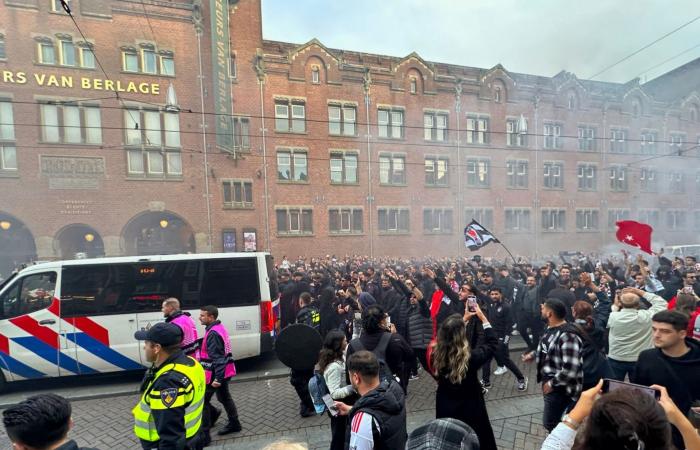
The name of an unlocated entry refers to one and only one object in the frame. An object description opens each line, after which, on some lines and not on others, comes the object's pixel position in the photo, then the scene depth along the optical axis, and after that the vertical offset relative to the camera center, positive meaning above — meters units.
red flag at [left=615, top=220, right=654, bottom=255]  7.86 -0.69
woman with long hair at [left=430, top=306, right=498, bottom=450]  2.67 -1.43
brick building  17.23 +4.41
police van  5.57 -1.64
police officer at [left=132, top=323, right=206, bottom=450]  2.41 -1.39
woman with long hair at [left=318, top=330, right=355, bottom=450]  3.02 -1.51
